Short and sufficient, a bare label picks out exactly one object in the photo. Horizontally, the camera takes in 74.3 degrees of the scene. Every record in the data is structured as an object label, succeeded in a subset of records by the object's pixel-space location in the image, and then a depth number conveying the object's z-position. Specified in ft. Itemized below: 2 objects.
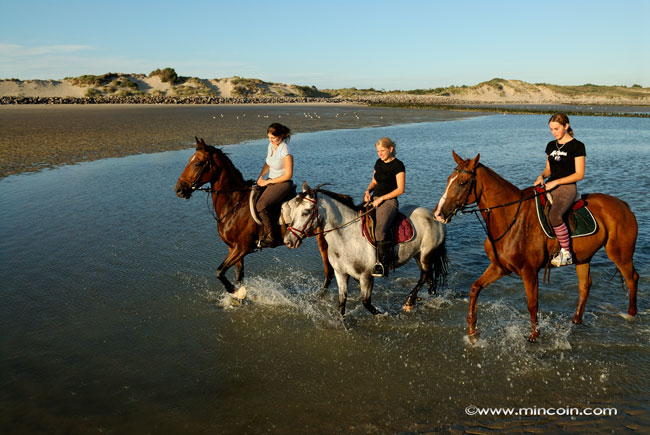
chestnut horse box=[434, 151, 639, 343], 18.99
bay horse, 24.35
